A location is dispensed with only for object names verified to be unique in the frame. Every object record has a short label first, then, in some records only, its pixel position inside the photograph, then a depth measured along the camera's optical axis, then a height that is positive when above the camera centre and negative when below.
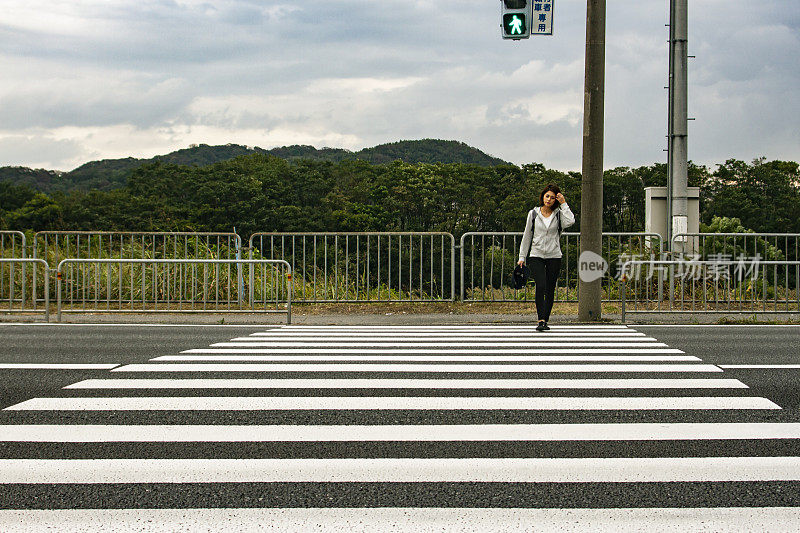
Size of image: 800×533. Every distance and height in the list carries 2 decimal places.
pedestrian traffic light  12.17 +3.72
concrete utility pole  12.11 +2.01
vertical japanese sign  12.20 +3.75
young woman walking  11.34 +0.14
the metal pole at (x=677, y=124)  15.09 +2.56
